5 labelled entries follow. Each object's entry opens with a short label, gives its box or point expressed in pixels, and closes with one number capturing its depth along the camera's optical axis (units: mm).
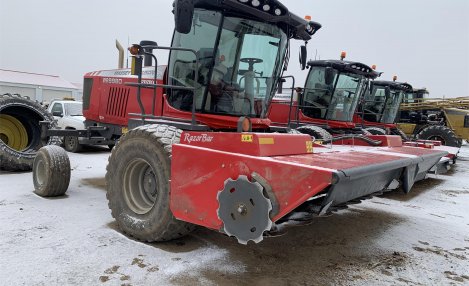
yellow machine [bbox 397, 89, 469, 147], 12297
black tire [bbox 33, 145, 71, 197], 4961
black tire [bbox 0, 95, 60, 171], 6633
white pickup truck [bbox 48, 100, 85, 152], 10233
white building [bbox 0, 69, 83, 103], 32594
